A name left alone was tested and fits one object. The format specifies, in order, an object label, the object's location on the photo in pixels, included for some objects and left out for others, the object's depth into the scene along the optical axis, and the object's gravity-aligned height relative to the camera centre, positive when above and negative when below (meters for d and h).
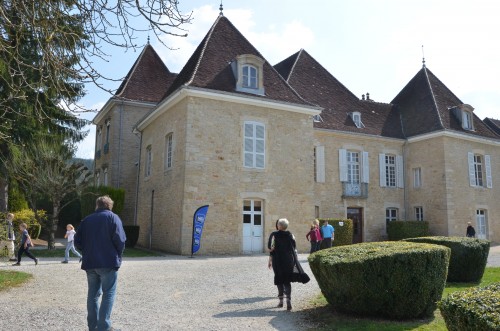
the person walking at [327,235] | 15.12 -0.27
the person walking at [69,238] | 13.17 -0.43
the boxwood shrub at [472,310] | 3.71 -0.69
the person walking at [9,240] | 13.73 -0.51
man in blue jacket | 5.41 -0.40
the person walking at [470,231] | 19.99 -0.12
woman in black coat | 7.22 -0.50
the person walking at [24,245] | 12.35 -0.58
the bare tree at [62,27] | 5.64 +2.45
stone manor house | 16.89 +3.33
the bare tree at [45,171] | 16.77 +1.92
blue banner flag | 15.56 -0.03
